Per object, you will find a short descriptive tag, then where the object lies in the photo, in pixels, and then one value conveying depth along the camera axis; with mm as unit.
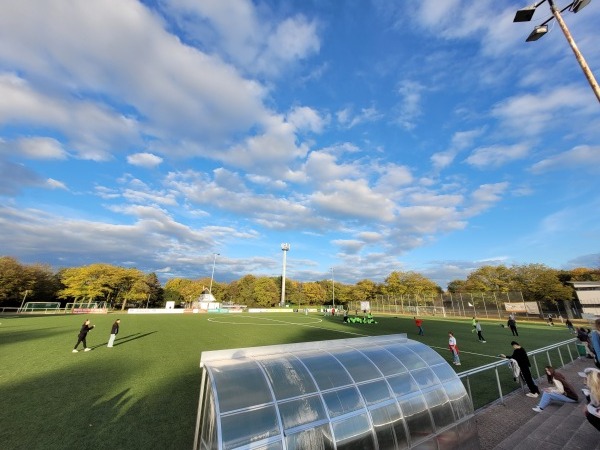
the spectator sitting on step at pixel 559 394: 8516
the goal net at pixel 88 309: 58519
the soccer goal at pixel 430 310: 64594
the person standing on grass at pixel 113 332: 18098
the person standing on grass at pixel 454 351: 14954
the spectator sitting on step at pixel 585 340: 14341
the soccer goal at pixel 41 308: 54938
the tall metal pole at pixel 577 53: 7496
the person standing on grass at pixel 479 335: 23547
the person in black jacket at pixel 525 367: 9758
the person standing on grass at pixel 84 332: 16672
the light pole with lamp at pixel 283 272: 106800
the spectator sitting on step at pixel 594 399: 5349
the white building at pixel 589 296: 48431
